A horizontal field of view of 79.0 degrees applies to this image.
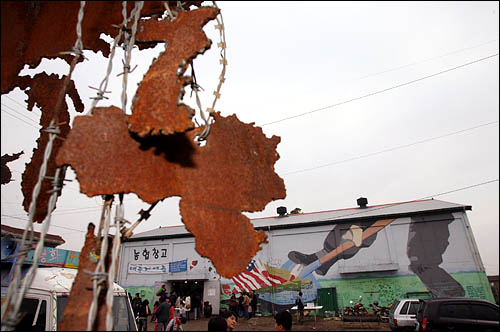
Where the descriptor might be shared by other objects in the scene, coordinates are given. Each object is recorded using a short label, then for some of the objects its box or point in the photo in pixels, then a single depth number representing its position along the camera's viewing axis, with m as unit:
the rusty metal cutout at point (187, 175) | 1.50
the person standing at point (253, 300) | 19.78
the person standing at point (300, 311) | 16.36
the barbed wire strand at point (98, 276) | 1.28
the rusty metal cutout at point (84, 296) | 1.31
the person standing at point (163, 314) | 9.27
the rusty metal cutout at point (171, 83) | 1.42
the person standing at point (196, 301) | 19.20
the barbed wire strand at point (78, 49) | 1.60
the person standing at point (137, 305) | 12.47
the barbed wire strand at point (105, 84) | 1.62
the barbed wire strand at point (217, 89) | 1.84
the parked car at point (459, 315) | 8.33
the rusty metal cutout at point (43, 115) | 2.13
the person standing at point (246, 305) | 18.33
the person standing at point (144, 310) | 12.38
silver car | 11.30
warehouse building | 17.45
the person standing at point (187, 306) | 16.96
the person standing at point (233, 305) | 16.62
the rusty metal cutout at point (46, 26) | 1.75
